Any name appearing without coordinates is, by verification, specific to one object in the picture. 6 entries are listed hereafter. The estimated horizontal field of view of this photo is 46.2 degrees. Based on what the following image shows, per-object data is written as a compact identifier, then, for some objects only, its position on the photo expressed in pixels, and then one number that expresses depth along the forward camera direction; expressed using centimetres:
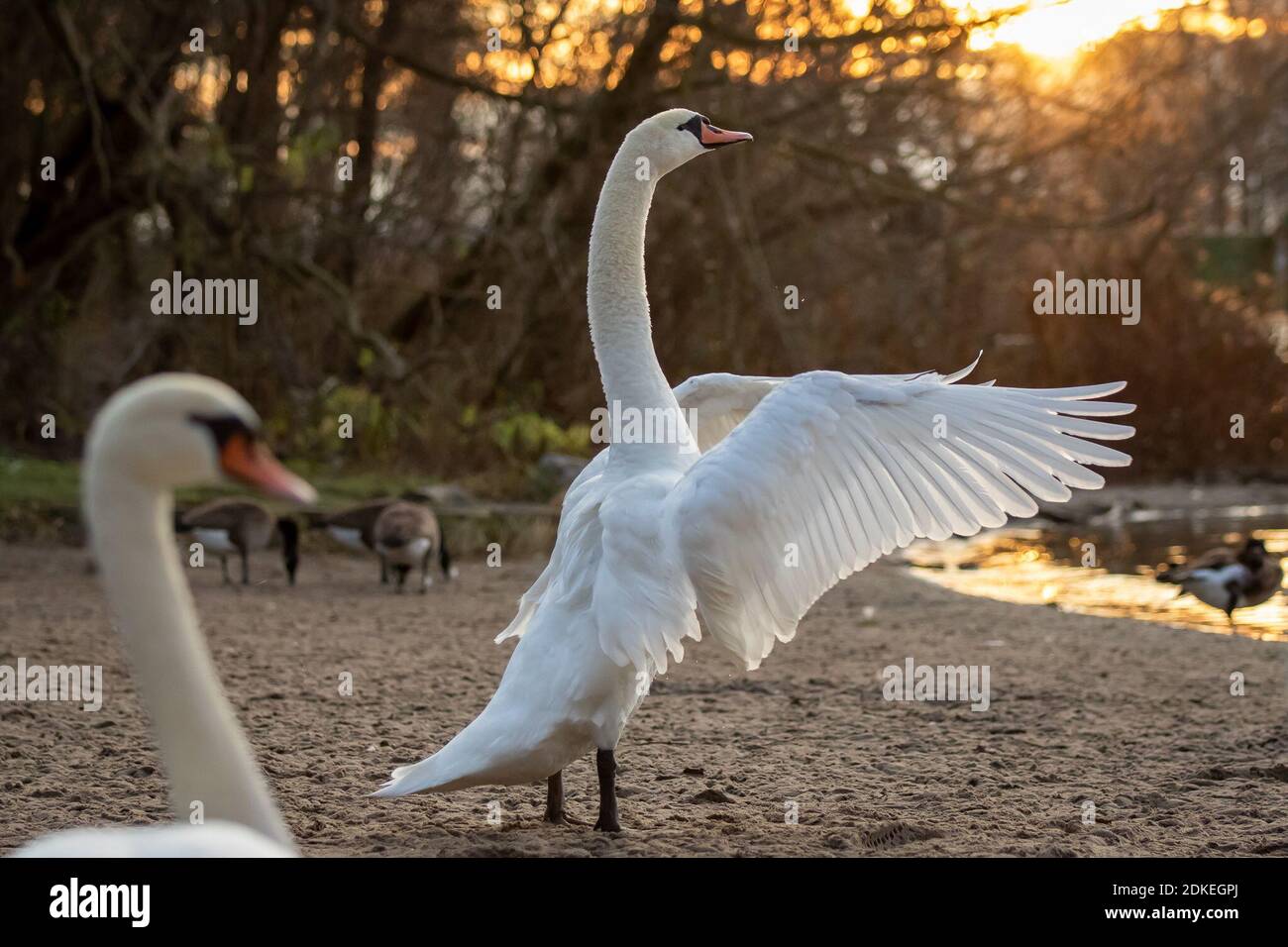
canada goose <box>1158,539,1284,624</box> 1091
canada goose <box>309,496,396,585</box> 1147
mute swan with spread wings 460
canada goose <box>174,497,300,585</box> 1090
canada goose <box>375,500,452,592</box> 1096
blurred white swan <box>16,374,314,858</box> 268
